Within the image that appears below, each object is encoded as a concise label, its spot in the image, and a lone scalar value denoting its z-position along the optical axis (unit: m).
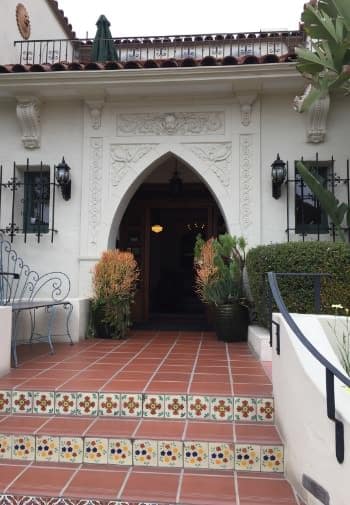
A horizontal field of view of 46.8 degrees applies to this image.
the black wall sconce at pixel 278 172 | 5.98
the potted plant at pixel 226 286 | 5.80
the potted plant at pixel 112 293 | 5.91
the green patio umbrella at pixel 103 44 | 7.13
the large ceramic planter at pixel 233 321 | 5.74
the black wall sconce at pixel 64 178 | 6.29
